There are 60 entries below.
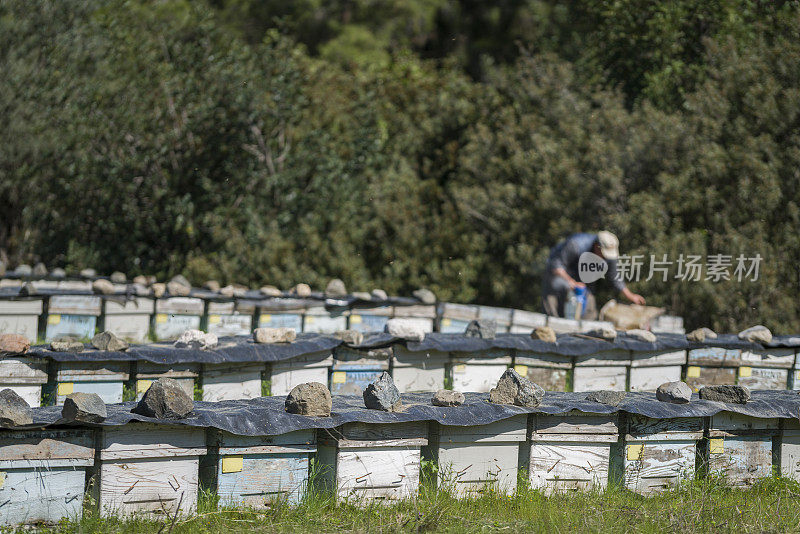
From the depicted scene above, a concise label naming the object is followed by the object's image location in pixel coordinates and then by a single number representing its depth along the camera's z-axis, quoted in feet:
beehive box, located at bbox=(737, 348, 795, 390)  54.60
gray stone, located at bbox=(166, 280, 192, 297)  68.44
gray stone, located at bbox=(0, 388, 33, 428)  28.40
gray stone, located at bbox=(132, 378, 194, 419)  30.68
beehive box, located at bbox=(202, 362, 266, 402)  46.16
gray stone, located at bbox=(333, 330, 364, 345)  49.26
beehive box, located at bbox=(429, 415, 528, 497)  34.45
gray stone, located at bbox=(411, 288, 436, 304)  73.72
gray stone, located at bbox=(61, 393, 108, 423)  28.89
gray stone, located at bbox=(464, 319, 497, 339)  52.31
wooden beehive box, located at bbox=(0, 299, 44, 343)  61.57
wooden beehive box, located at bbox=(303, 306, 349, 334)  68.33
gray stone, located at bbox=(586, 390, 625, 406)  37.76
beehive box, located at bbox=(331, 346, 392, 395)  49.16
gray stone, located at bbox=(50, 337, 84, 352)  43.66
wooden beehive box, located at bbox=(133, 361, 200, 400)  44.62
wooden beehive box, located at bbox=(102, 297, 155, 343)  65.10
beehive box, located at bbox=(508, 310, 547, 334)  67.92
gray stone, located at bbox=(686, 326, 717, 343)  54.70
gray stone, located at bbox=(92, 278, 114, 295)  66.59
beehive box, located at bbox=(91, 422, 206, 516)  29.86
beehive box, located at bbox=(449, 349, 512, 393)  51.08
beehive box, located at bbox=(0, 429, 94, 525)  28.45
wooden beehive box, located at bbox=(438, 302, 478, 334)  68.28
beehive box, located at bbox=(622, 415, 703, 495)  36.47
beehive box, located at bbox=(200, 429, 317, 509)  31.45
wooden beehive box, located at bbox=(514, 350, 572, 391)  51.88
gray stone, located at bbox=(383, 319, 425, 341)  49.96
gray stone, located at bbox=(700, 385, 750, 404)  38.72
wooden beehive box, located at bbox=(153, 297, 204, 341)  66.69
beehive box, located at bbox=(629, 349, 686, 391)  53.88
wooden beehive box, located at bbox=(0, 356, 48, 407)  41.78
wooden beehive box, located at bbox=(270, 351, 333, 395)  47.93
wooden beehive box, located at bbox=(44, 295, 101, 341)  62.85
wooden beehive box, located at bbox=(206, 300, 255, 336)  67.10
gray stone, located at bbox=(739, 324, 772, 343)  55.01
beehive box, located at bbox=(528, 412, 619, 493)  35.65
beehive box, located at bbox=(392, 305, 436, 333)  69.21
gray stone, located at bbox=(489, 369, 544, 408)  36.15
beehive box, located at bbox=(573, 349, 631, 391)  53.06
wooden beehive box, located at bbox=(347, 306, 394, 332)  69.05
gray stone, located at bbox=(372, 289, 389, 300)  71.83
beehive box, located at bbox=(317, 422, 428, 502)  32.65
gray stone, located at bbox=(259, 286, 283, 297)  75.72
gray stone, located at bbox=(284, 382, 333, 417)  33.32
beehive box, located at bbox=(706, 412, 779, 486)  37.60
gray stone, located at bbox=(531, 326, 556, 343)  53.06
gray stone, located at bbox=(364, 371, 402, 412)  34.73
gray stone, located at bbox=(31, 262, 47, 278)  96.77
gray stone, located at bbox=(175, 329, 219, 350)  47.21
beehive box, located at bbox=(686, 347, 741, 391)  54.13
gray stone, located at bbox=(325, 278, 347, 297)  76.59
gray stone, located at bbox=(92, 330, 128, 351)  44.65
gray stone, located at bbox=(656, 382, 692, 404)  38.09
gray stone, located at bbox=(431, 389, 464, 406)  36.42
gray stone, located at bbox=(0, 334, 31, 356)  41.65
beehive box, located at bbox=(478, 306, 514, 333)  68.13
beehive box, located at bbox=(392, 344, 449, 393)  50.29
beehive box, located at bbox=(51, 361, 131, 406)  42.68
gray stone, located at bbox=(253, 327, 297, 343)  48.62
